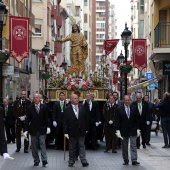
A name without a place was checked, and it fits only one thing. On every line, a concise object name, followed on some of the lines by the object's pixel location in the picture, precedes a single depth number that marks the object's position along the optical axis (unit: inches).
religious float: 881.5
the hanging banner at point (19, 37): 1080.8
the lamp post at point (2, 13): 748.8
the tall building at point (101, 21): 6205.7
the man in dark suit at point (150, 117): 856.2
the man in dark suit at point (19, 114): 766.5
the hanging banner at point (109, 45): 1215.9
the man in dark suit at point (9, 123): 900.0
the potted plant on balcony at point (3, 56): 777.9
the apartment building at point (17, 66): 1578.5
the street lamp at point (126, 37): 1012.0
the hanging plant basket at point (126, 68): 1046.4
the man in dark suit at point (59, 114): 782.5
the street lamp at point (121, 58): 1500.5
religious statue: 951.0
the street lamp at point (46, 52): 1270.9
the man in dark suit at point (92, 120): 781.9
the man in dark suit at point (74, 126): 604.1
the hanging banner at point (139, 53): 1379.2
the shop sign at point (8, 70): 1191.6
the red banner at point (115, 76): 2125.4
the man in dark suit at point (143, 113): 808.9
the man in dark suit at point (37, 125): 613.0
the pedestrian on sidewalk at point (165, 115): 828.0
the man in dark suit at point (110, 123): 765.9
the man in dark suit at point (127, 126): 625.3
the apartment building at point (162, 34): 1319.0
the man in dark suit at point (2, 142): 402.3
